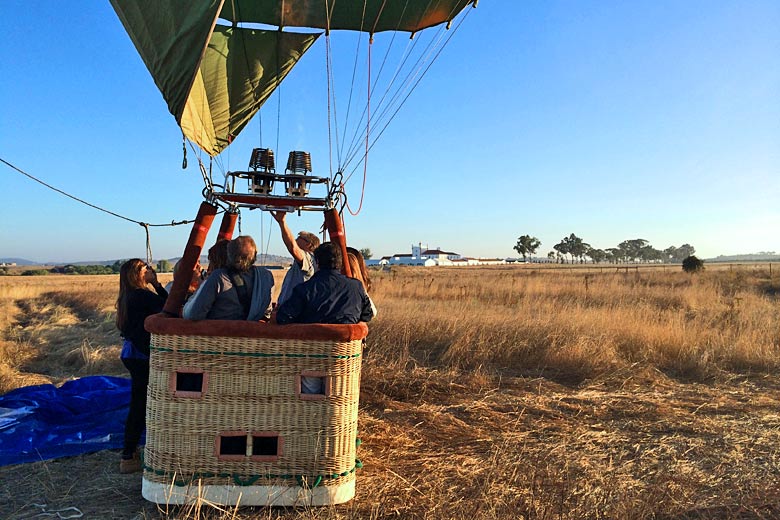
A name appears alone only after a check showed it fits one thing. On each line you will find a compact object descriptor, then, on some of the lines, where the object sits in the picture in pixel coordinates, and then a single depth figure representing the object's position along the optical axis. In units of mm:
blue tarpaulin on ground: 4211
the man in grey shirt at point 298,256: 3900
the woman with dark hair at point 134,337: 3797
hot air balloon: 3127
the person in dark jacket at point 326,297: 3303
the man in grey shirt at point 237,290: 3236
